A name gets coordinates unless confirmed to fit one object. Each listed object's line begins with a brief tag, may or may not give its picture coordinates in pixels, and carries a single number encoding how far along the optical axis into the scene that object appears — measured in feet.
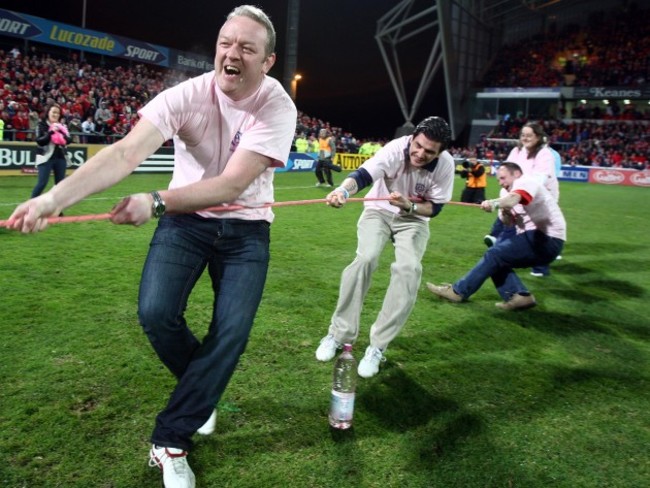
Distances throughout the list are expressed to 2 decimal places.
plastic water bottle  10.25
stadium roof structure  146.10
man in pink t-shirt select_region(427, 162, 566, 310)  18.29
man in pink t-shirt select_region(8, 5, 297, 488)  7.95
